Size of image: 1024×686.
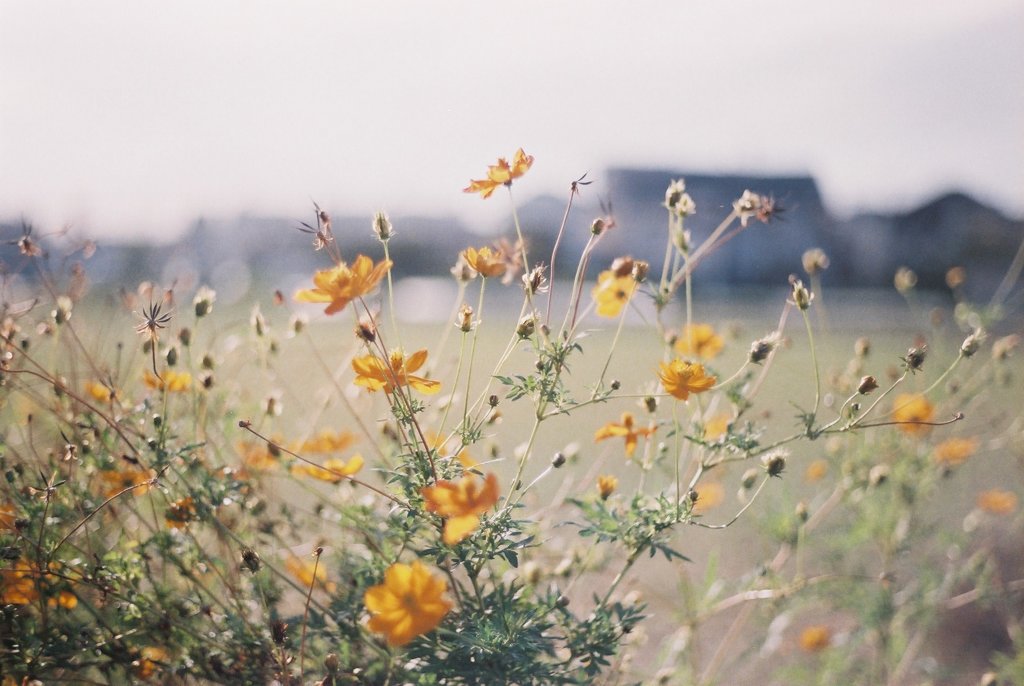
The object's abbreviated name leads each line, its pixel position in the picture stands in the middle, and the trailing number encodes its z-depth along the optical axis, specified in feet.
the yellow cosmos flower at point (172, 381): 4.25
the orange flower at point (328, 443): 4.62
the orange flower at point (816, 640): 6.86
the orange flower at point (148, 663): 3.62
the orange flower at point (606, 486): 3.77
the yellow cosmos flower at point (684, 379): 3.56
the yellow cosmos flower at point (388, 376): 3.29
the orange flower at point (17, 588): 3.59
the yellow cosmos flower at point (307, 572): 4.22
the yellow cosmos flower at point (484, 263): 3.48
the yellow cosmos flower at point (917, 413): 5.69
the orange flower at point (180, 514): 3.77
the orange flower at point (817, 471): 6.80
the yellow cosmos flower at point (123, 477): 4.04
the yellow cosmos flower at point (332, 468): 3.83
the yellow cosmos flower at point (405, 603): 2.91
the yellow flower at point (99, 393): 4.39
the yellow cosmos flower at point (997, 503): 7.55
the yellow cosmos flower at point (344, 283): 3.17
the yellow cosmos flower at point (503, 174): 3.46
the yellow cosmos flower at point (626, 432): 3.94
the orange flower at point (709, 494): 5.22
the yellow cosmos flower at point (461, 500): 2.80
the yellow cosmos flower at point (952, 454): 6.40
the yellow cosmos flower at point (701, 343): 4.78
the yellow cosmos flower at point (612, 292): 3.78
